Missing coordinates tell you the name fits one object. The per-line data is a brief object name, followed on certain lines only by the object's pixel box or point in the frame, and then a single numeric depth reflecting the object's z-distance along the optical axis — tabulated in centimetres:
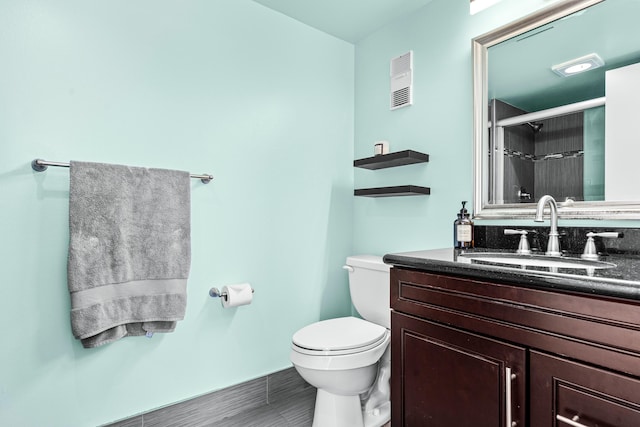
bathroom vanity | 79
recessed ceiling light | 158
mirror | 128
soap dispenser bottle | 158
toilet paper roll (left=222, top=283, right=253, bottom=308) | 172
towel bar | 132
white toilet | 151
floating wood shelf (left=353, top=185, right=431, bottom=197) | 183
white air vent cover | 198
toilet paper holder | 174
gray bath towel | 135
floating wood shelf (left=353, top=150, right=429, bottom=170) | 182
